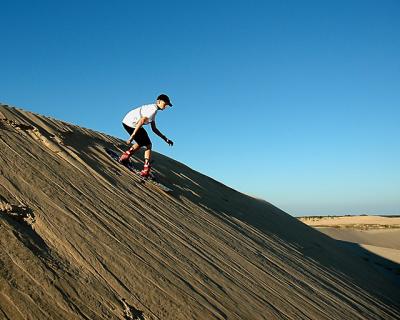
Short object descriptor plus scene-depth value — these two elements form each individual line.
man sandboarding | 6.76
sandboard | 6.81
